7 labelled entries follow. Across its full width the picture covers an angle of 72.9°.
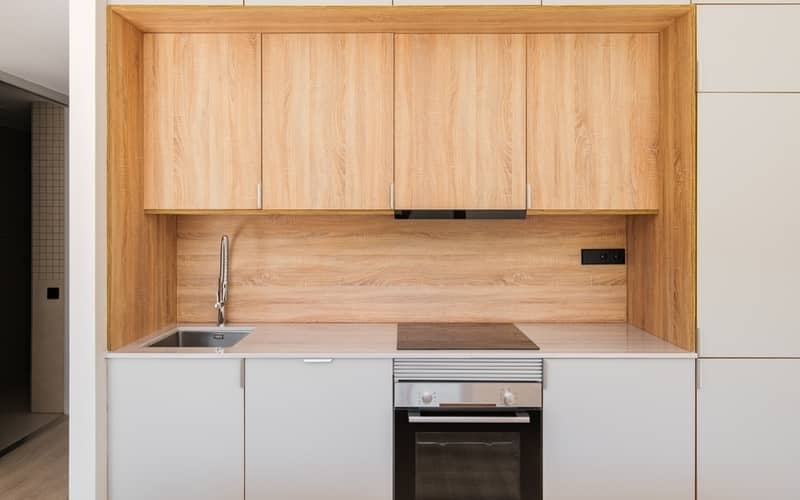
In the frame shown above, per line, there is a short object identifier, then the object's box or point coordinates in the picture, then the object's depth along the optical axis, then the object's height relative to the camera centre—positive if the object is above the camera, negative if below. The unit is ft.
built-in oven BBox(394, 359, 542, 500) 6.75 -2.33
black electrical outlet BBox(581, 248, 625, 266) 8.93 -0.19
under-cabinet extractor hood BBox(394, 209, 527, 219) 7.69 +0.43
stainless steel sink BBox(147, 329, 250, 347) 8.54 -1.48
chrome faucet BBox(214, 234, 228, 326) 8.64 -0.64
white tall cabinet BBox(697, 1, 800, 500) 6.87 -0.13
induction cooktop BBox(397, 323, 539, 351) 7.13 -1.32
